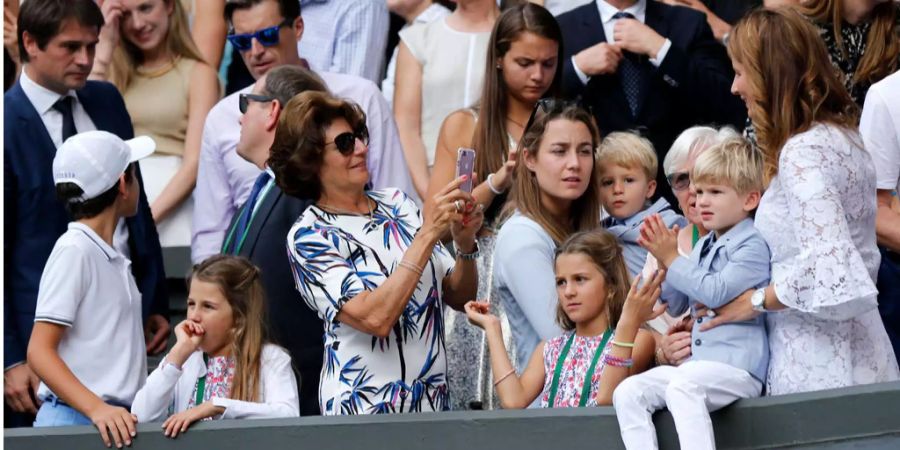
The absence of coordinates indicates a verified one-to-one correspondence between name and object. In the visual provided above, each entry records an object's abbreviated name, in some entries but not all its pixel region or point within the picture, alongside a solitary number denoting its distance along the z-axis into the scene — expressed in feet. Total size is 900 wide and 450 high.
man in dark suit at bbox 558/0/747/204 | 50.29
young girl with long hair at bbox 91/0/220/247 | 56.75
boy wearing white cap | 41.63
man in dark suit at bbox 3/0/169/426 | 47.67
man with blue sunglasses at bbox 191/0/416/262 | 51.27
